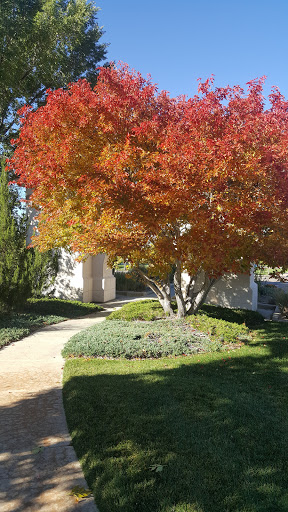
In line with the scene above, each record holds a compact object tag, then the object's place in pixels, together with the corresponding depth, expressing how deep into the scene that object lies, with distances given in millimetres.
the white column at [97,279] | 16609
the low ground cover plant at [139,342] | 7496
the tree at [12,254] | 10789
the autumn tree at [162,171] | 7230
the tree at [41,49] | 16734
